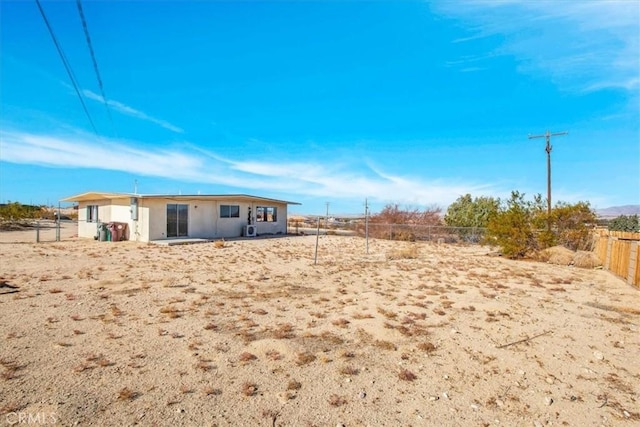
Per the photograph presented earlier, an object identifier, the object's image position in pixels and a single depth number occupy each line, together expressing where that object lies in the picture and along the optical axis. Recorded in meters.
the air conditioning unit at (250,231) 22.19
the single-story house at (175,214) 17.86
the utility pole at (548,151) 18.61
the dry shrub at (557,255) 13.00
